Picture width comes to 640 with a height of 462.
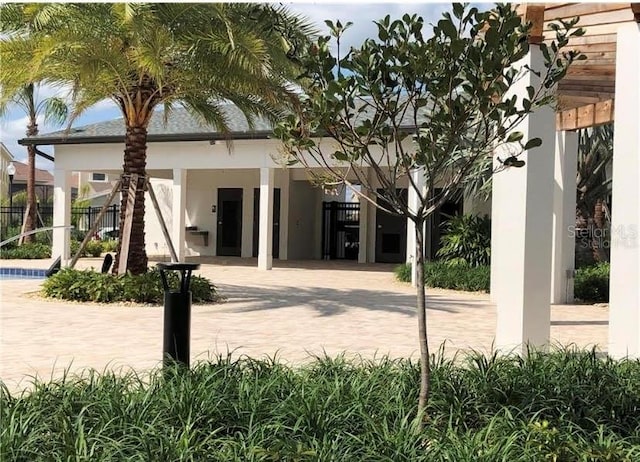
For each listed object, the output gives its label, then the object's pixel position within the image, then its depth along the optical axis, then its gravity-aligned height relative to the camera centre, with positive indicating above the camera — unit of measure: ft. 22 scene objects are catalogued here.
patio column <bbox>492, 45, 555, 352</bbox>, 23.21 +0.23
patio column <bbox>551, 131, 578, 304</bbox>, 44.57 +1.72
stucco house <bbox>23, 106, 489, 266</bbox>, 70.69 +5.01
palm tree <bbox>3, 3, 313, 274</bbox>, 35.12 +9.57
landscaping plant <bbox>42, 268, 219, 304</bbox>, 40.63 -3.16
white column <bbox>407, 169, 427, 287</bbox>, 55.52 +0.58
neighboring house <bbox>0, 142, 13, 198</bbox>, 122.01 +10.51
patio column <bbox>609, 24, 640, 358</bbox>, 22.07 +1.23
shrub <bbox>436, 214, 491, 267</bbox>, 58.85 -0.26
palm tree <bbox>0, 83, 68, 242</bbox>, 87.61 +15.62
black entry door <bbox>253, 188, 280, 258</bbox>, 89.04 +2.09
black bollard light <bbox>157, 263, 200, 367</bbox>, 18.62 -2.41
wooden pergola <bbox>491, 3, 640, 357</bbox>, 22.17 +1.24
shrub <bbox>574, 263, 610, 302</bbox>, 47.34 -3.00
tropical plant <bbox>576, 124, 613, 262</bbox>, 52.39 +5.57
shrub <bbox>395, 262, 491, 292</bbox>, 52.70 -2.78
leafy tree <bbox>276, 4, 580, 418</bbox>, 12.46 +2.83
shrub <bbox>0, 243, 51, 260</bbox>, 79.82 -2.23
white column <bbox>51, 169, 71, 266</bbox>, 75.41 +2.45
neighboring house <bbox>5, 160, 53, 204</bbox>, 179.01 +16.78
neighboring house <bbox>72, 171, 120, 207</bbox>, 136.67 +13.07
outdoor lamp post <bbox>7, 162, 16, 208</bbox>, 87.02 +7.97
